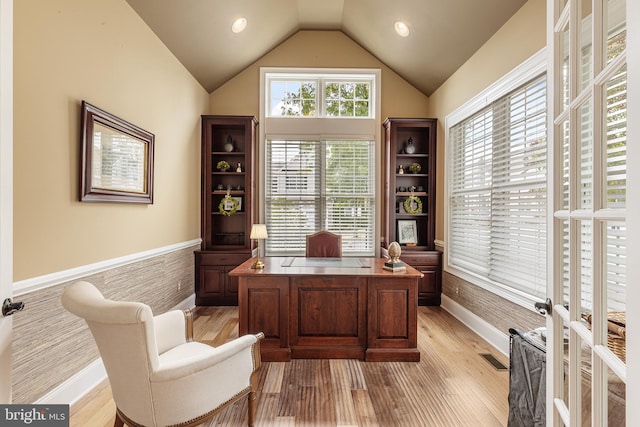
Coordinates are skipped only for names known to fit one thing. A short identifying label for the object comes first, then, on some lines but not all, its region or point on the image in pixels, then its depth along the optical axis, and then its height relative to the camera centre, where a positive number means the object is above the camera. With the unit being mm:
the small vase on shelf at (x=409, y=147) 4789 +953
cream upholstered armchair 1408 -726
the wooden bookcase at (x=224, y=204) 4414 +114
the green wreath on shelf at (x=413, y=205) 4805 +120
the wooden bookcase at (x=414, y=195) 4500 +261
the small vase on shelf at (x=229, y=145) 4680 +942
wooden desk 2842 -858
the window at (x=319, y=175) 4973 +561
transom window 5055 +1763
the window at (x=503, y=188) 2609 +247
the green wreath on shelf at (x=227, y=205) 4633 +102
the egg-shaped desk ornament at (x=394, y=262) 2983 -437
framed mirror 2297 +420
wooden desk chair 3941 -380
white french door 818 +10
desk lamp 3082 -190
